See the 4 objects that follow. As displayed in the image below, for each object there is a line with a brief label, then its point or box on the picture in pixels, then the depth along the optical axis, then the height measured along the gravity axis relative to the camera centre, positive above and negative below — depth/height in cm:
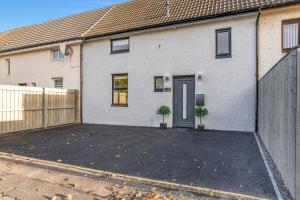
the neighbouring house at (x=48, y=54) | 1105 +284
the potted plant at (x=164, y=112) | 860 -64
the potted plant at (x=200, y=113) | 798 -63
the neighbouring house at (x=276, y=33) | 714 +260
